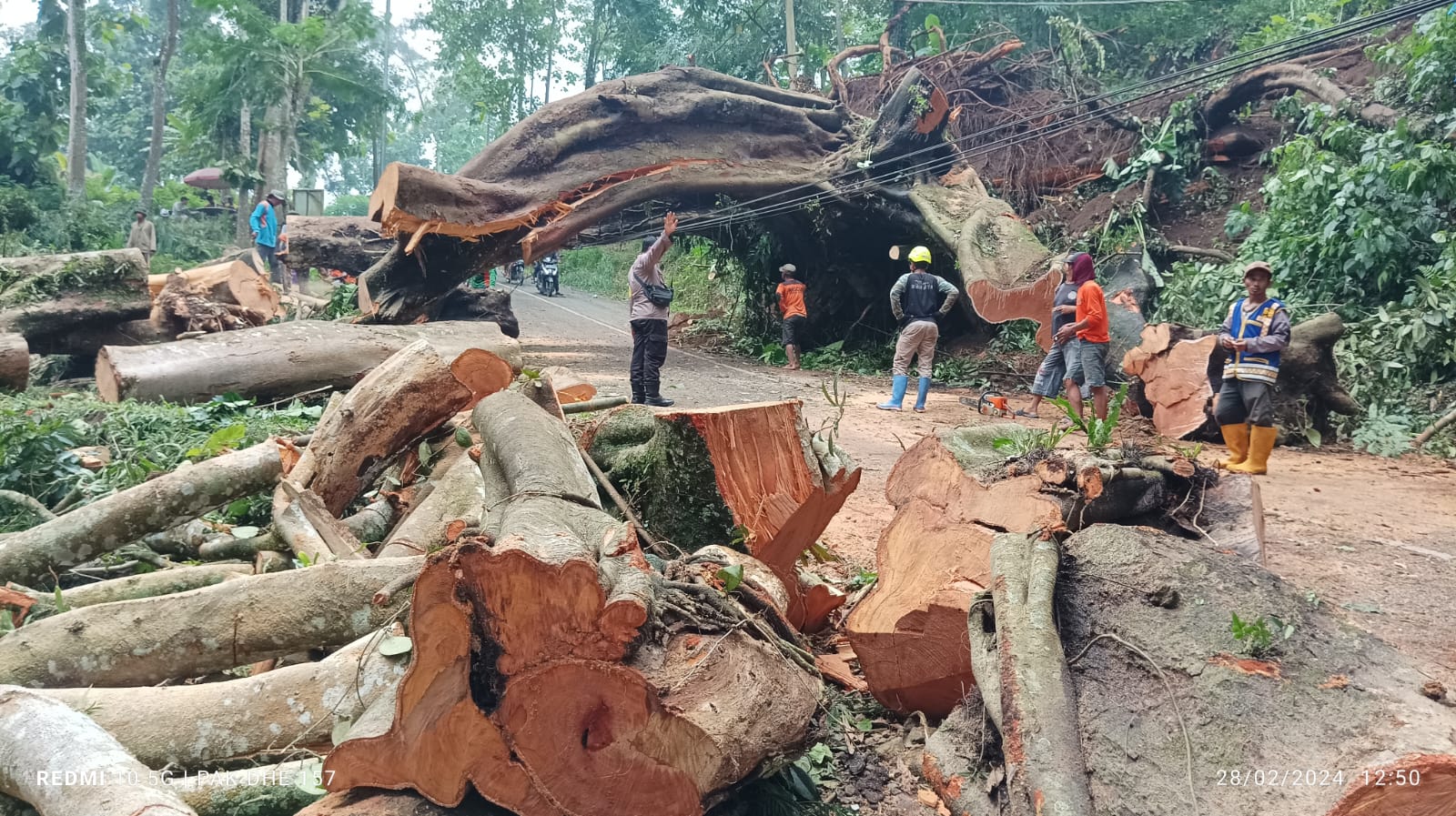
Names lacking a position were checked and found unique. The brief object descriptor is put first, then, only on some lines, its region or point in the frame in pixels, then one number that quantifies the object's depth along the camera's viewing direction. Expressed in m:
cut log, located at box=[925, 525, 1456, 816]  1.97
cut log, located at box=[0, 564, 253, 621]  3.50
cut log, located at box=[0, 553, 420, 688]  3.01
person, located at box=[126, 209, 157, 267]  17.00
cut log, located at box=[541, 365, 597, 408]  6.00
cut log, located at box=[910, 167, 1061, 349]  10.64
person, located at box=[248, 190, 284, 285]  16.59
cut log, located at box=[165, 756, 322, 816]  2.51
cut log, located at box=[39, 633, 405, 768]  2.67
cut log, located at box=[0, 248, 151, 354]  9.02
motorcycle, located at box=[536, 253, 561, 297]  28.41
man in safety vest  6.30
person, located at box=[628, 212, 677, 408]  9.14
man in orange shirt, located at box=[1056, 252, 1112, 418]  8.28
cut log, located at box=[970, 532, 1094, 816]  2.15
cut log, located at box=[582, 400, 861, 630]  3.91
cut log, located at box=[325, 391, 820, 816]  2.20
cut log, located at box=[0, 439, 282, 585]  3.83
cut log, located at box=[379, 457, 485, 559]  4.00
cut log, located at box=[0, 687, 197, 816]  2.07
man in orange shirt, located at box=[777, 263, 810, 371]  13.74
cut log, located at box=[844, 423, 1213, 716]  3.18
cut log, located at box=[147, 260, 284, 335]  10.23
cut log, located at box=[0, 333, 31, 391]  7.95
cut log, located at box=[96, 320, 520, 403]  7.66
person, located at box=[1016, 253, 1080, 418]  8.71
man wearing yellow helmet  10.16
